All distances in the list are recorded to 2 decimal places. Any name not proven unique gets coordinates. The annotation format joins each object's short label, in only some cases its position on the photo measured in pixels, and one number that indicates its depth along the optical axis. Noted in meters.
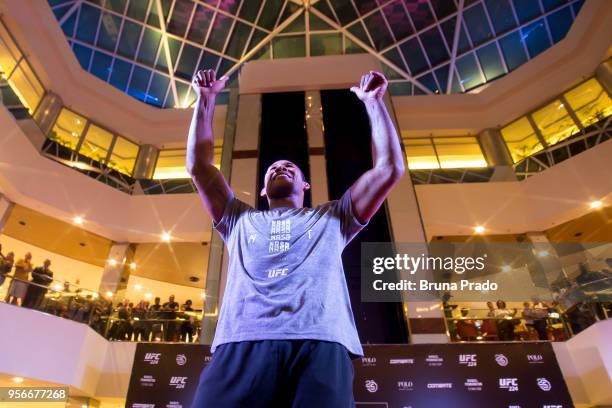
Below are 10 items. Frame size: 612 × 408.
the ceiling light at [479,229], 16.28
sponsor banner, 7.59
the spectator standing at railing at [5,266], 10.78
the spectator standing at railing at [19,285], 11.01
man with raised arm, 1.58
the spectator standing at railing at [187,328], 11.69
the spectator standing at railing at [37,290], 11.28
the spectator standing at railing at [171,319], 11.95
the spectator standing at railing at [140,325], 12.38
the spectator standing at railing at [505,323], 10.62
